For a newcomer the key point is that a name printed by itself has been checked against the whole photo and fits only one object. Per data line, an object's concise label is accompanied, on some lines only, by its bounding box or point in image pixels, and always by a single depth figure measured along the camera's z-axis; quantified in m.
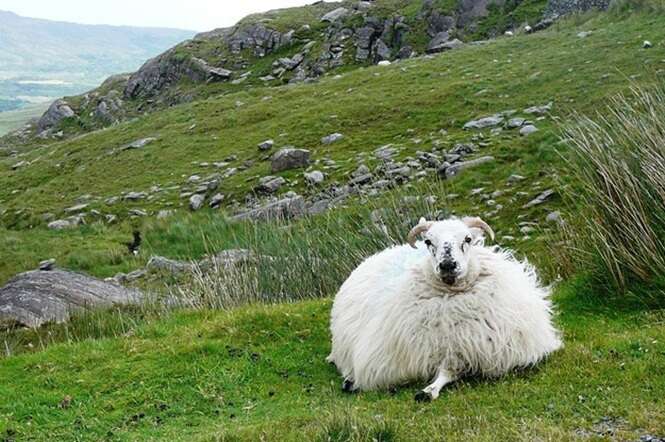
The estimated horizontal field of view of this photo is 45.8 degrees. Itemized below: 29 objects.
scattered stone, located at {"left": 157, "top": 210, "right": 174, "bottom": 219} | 24.73
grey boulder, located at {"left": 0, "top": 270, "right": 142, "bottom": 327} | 13.62
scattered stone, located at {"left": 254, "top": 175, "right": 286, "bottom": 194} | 24.42
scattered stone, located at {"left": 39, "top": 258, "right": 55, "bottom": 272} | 20.88
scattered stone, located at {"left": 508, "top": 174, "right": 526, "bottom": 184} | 17.69
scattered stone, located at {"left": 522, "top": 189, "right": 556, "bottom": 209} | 15.99
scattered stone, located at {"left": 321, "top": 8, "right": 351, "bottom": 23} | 58.89
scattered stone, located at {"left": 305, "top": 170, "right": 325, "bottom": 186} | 23.31
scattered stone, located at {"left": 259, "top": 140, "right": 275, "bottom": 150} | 29.32
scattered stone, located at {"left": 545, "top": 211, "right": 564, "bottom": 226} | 14.08
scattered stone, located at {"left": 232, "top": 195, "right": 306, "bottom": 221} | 20.23
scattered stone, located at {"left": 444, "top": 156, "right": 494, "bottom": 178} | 19.56
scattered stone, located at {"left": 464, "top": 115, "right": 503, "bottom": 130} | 23.07
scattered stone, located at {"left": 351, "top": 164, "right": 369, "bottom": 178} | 22.45
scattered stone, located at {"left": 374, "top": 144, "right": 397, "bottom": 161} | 23.33
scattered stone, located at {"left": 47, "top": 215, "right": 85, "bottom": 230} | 26.50
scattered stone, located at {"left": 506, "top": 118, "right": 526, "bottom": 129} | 21.88
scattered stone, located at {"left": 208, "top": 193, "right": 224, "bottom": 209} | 24.99
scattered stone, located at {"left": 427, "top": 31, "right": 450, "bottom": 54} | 47.41
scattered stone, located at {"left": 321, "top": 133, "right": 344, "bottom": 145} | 27.59
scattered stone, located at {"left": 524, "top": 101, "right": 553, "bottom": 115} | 22.09
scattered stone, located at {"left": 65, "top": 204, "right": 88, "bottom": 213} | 28.33
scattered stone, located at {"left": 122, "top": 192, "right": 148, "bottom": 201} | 28.16
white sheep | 7.48
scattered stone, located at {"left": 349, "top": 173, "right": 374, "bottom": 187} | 21.71
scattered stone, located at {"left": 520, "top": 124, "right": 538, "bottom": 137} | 20.59
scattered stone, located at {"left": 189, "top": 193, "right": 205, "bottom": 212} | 25.41
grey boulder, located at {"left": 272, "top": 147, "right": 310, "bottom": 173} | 25.72
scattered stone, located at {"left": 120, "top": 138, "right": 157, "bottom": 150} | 35.86
